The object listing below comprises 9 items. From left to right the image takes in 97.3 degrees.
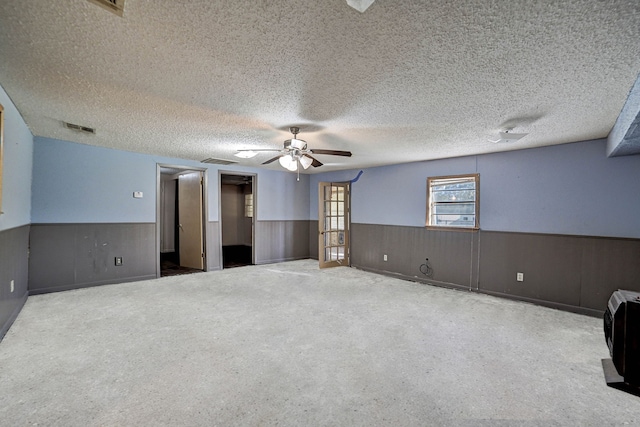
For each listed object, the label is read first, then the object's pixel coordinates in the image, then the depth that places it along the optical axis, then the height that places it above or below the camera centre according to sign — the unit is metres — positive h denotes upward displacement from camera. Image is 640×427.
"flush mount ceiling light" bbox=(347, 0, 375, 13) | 1.18 +0.87
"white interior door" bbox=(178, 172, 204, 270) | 5.97 -0.25
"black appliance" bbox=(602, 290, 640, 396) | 1.62 -0.77
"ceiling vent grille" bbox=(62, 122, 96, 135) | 3.48 +1.03
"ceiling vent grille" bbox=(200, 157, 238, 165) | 5.61 +0.97
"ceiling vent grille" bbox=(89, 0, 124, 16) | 1.34 +0.99
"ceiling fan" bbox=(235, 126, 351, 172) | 3.37 +0.71
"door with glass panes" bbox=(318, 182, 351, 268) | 6.54 -0.32
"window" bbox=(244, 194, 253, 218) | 9.49 +0.12
